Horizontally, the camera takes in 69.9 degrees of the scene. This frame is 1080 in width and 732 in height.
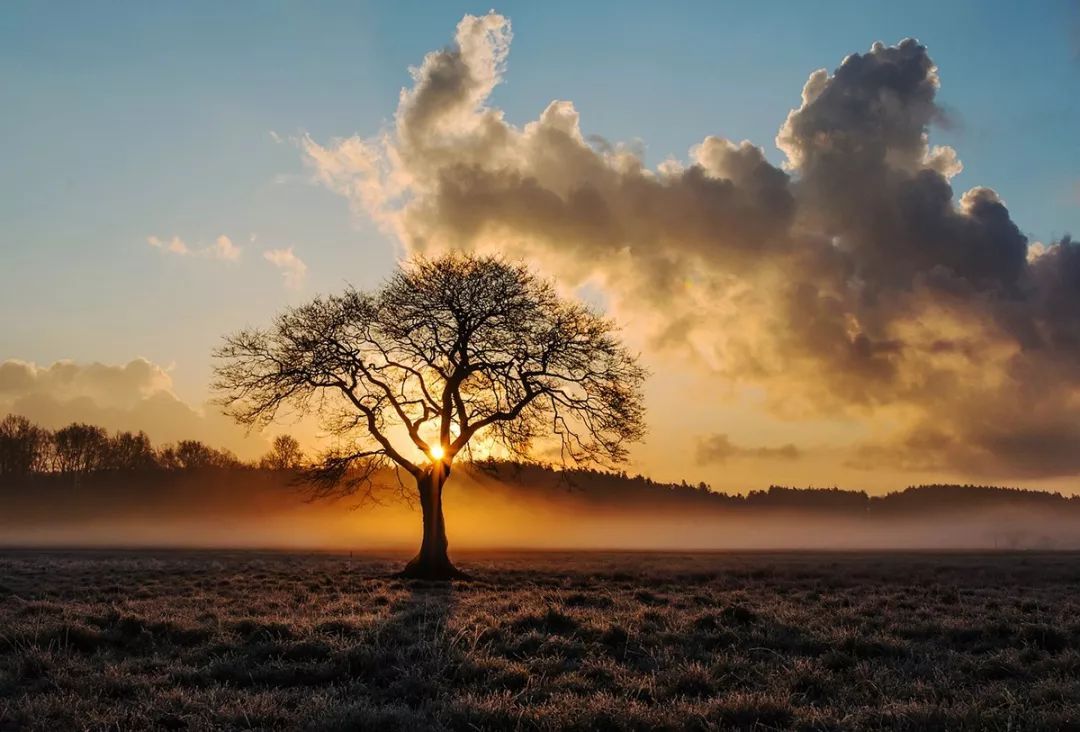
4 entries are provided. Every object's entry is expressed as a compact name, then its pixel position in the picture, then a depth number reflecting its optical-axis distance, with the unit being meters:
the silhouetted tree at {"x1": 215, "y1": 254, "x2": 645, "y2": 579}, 34.56
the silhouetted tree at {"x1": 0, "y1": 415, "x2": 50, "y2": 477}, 141.00
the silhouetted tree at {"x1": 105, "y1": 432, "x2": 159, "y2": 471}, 142.50
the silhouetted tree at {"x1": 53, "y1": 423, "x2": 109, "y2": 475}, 141.88
